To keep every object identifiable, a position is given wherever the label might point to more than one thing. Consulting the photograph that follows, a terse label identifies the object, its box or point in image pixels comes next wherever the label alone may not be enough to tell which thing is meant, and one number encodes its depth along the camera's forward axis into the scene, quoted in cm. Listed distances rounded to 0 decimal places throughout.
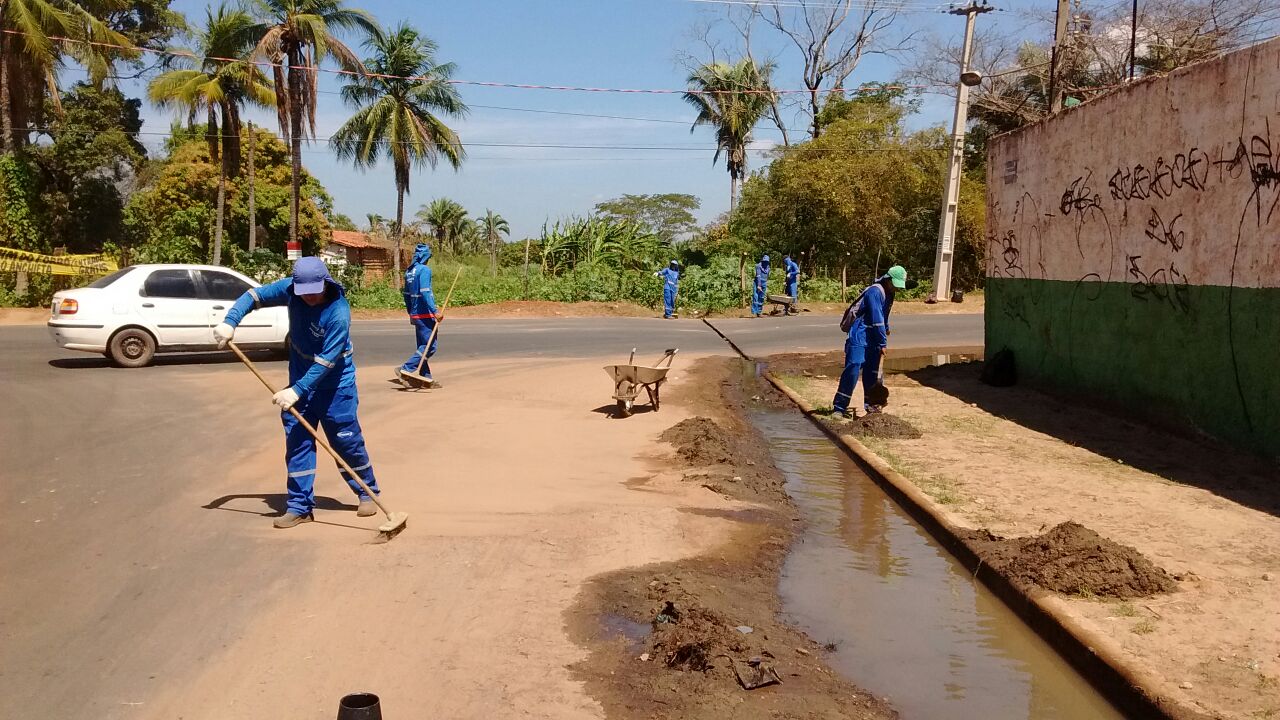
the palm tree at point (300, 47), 3219
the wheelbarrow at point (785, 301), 2864
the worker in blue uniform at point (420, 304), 1318
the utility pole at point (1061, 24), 2353
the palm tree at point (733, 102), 5056
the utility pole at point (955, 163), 2780
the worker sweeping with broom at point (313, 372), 640
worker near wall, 1109
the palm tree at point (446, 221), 8138
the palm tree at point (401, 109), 3828
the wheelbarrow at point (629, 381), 1144
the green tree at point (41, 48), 3138
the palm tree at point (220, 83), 3319
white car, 1453
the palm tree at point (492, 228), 8012
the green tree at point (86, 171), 3819
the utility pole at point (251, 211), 3781
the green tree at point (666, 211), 6275
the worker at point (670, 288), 2908
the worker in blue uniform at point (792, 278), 2933
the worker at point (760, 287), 2925
